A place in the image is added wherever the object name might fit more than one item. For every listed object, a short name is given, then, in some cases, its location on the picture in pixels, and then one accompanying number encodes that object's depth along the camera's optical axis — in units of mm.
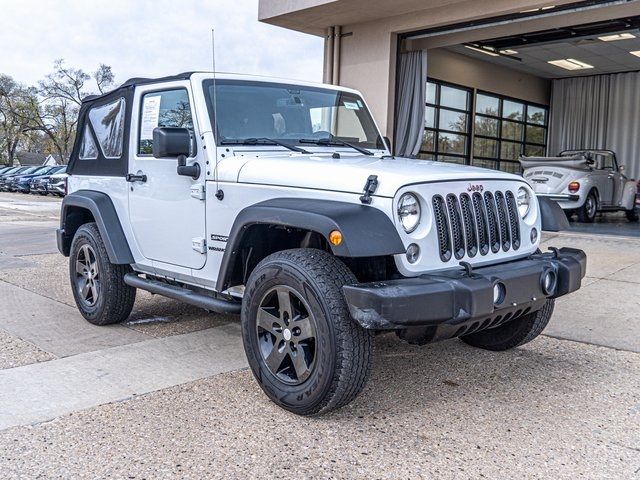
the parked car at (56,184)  28255
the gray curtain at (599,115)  21109
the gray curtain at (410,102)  14172
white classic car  14148
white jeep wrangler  3318
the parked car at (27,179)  32094
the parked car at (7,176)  34312
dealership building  12461
